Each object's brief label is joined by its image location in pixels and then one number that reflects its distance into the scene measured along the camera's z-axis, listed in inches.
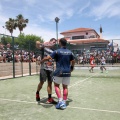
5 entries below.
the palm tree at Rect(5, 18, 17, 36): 2906.0
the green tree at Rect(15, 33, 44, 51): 644.6
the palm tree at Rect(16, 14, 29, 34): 2918.3
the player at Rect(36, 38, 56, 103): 268.2
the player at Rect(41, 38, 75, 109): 245.6
